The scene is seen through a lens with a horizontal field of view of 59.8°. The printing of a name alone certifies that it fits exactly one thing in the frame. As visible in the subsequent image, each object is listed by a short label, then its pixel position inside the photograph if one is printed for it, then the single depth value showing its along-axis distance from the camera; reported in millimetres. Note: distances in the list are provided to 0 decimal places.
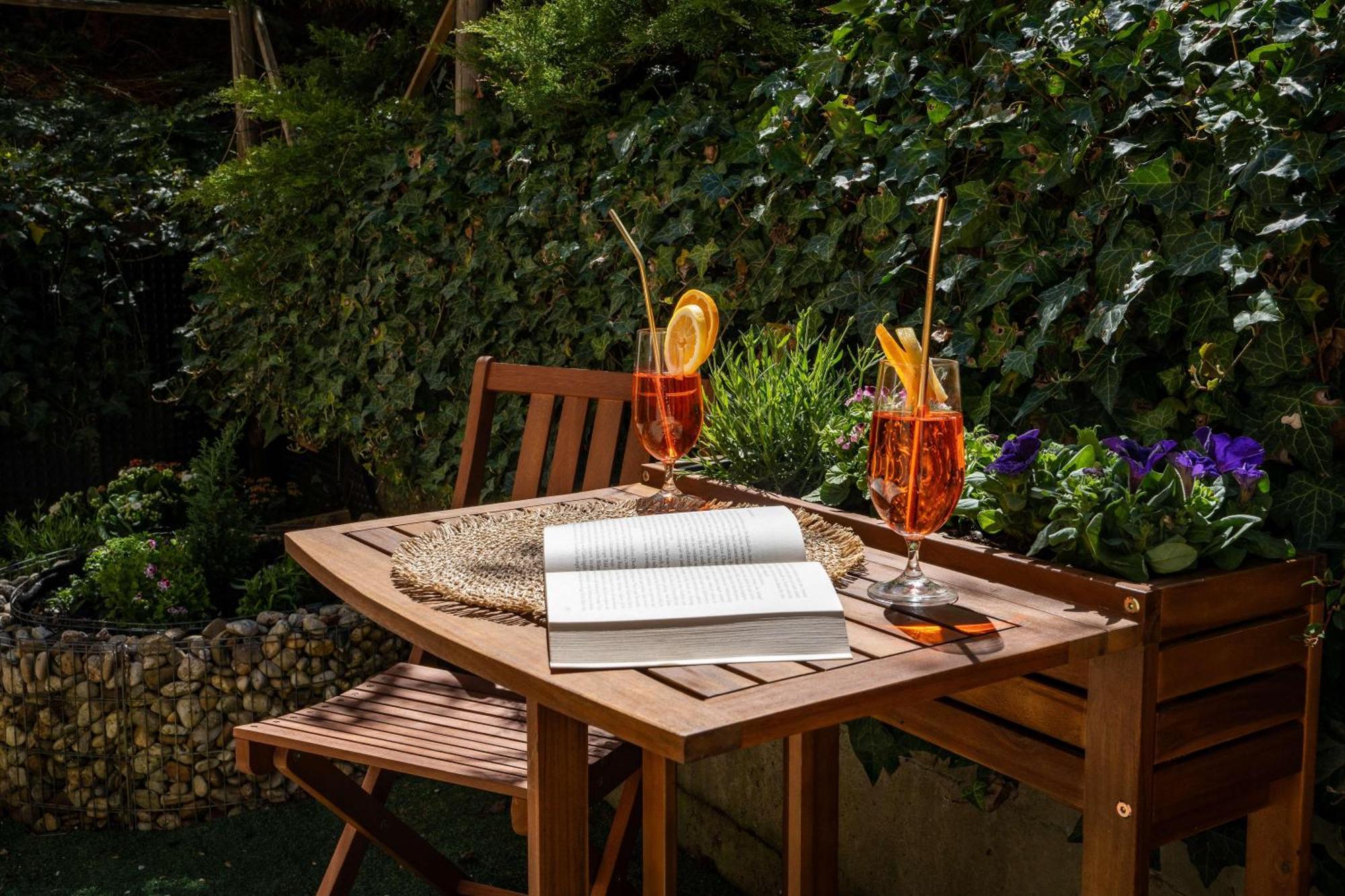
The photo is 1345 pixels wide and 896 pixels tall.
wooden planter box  1385
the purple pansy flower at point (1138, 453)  1496
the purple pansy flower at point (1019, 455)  1503
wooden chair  1956
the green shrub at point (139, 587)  3348
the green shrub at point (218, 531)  3604
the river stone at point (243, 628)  3160
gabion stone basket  3084
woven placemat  1386
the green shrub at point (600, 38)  2773
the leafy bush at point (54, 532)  4172
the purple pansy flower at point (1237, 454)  1543
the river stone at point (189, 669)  3102
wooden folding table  1033
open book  1171
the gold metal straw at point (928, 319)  1255
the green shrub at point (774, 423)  2059
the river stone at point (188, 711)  3104
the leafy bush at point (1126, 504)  1417
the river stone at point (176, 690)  3096
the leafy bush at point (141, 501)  4152
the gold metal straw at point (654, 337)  1692
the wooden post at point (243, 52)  5316
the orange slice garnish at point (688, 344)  1688
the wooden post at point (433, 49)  3828
